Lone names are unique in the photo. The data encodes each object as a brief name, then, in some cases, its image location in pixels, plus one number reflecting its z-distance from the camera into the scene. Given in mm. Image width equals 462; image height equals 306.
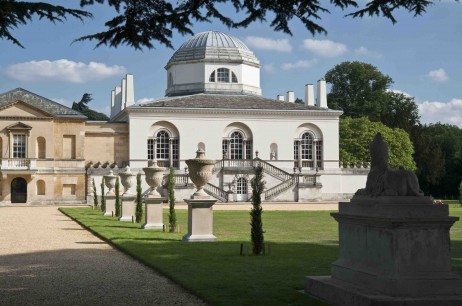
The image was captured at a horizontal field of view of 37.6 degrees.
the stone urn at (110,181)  33475
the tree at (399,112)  71625
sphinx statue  8312
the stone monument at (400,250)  7902
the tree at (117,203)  29842
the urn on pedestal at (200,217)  17656
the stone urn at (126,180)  27219
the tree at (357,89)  74812
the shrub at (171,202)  20536
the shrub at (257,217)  14500
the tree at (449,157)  70875
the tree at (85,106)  94012
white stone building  53094
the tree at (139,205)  25453
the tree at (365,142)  63438
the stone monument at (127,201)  26719
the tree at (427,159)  67875
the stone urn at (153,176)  22734
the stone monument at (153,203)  22031
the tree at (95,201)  40531
